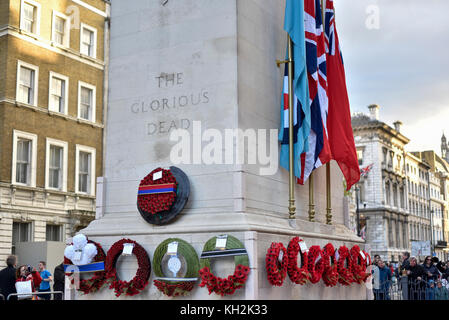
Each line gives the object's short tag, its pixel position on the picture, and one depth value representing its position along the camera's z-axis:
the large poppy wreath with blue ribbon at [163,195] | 11.63
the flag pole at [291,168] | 12.47
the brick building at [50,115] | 32.09
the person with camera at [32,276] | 17.33
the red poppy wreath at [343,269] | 13.65
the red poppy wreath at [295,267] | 11.47
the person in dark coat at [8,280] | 14.39
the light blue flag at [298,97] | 12.55
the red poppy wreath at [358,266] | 14.44
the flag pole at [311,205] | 13.36
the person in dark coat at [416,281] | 16.98
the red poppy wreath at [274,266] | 10.84
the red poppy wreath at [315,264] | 12.20
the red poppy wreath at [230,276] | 10.55
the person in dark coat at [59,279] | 17.97
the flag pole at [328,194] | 14.46
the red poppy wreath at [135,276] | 11.59
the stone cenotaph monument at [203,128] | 11.40
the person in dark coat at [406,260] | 19.68
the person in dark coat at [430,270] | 18.45
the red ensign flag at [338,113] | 14.01
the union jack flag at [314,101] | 12.77
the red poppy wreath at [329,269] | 12.85
